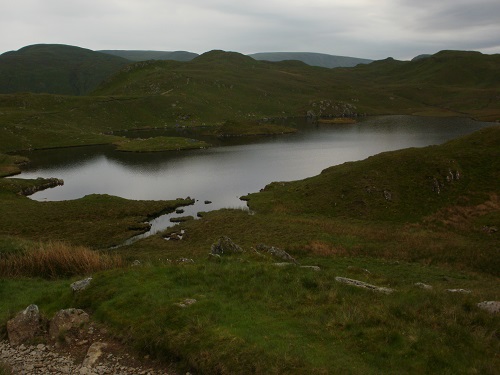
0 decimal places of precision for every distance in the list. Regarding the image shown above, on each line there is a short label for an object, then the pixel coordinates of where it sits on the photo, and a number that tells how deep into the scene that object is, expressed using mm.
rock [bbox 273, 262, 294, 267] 24214
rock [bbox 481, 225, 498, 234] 42403
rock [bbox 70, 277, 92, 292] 20922
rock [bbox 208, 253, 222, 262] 27700
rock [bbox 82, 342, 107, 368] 15203
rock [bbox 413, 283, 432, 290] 21053
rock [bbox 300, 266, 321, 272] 24219
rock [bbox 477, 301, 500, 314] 16702
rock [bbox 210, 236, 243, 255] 31078
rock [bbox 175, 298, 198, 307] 18000
